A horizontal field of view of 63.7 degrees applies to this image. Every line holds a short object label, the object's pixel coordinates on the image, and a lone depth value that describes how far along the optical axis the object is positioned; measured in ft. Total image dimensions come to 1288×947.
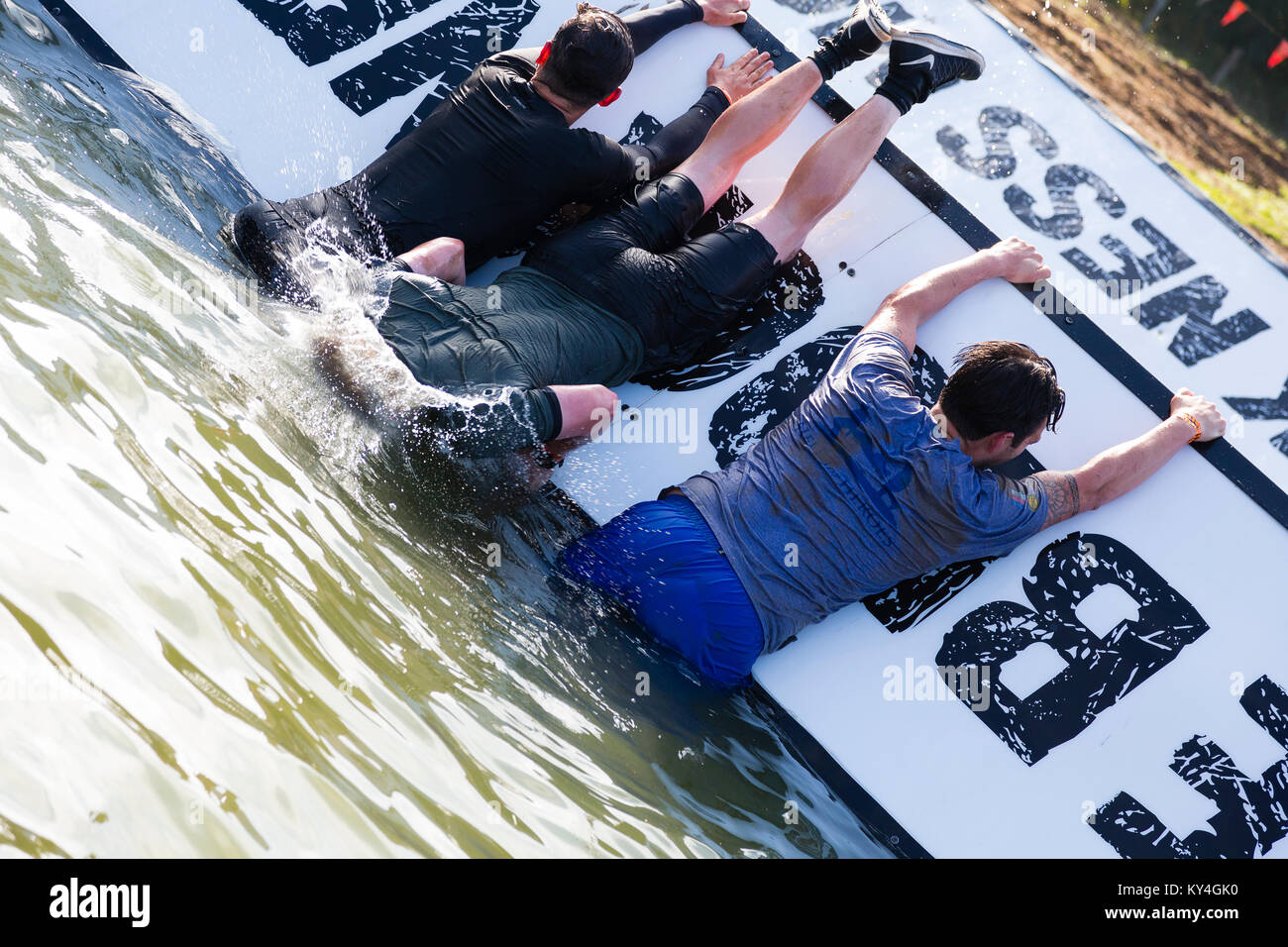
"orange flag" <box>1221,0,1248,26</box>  19.70
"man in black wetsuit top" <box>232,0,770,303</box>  11.92
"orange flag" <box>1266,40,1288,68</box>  19.43
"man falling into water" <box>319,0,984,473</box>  10.88
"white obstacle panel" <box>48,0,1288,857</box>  11.14
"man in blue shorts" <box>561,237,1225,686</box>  10.41
